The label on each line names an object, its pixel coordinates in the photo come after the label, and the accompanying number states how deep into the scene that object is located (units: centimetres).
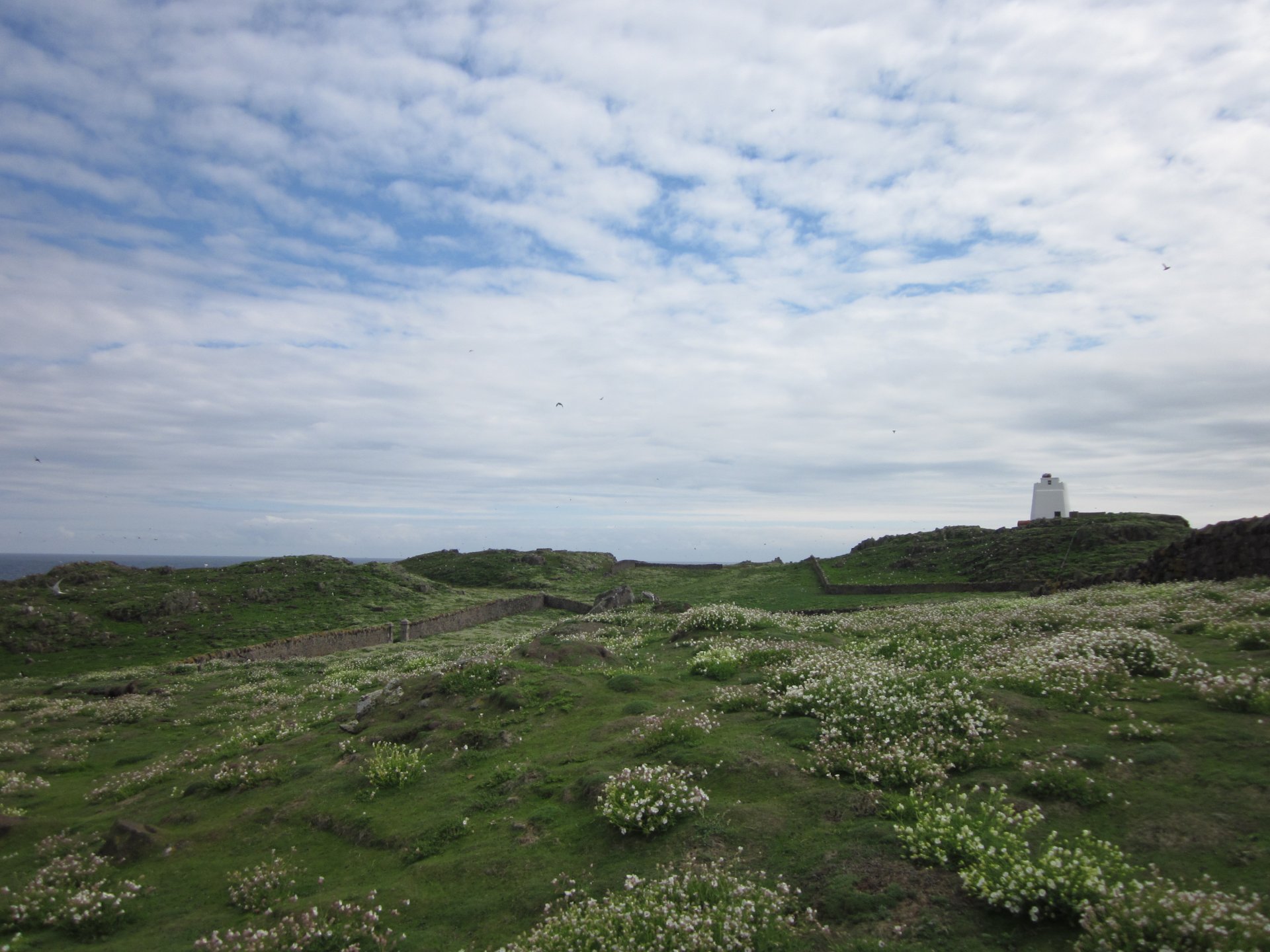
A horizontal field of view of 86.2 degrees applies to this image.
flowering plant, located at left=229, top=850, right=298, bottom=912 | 870
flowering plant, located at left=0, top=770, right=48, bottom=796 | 1468
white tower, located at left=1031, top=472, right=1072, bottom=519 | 6969
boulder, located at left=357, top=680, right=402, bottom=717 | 1686
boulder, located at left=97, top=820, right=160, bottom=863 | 1050
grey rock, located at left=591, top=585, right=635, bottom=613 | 4244
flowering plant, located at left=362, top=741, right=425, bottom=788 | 1180
